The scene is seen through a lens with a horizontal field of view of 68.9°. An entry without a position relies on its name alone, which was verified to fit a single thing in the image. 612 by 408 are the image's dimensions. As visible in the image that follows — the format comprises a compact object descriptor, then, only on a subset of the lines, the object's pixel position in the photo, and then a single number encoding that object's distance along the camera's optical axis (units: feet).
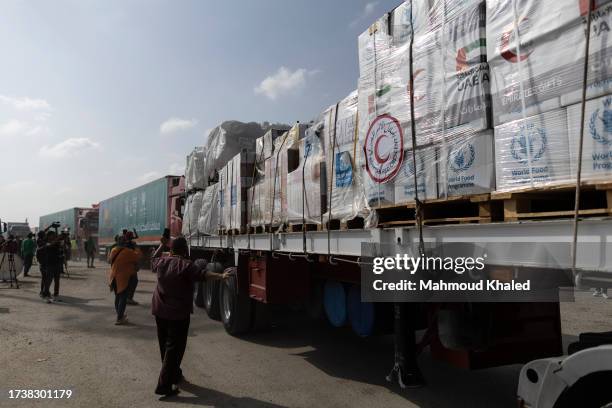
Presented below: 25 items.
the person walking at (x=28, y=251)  49.22
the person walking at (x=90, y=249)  69.57
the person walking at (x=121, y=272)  24.72
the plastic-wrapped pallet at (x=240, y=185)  20.43
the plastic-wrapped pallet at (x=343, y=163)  11.96
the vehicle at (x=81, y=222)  97.19
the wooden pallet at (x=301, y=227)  14.48
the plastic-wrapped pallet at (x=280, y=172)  16.19
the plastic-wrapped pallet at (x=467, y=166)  8.00
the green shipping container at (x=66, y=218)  102.32
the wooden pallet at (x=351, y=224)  12.30
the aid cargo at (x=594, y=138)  6.04
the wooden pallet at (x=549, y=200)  6.55
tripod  41.24
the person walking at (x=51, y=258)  32.12
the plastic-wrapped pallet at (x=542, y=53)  6.27
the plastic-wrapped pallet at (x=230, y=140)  26.25
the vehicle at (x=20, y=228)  101.19
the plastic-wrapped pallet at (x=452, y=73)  8.21
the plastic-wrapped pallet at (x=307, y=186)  13.75
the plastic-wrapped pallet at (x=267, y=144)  18.66
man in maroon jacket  14.51
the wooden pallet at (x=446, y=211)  8.04
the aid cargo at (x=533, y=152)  6.73
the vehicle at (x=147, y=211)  37.70
